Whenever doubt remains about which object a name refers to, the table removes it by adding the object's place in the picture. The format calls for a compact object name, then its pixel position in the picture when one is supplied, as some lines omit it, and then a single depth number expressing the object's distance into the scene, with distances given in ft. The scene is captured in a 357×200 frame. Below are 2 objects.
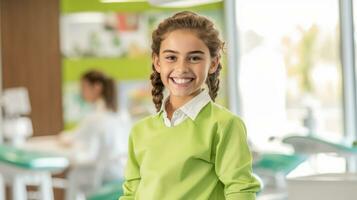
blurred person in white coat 21.70
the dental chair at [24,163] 15.70
